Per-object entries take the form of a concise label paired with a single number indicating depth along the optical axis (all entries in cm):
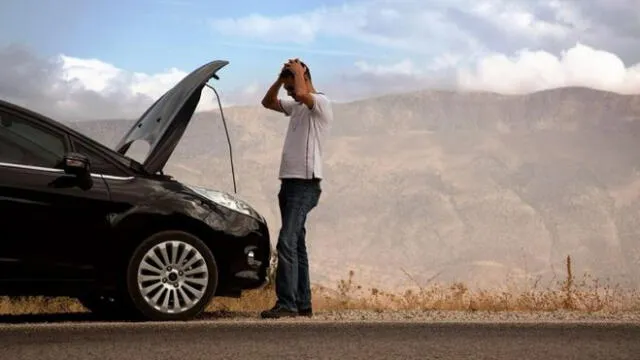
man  1659
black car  1527
